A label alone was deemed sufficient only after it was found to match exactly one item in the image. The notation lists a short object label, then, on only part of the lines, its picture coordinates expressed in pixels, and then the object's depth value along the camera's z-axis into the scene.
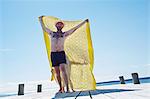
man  5.14
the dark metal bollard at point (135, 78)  8.83
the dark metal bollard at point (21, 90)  8.39
